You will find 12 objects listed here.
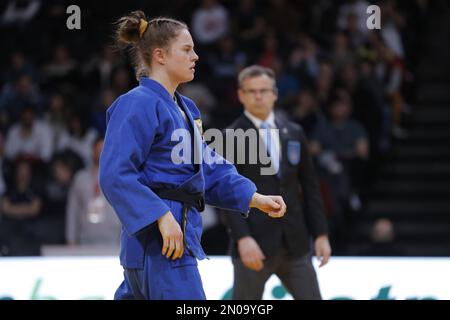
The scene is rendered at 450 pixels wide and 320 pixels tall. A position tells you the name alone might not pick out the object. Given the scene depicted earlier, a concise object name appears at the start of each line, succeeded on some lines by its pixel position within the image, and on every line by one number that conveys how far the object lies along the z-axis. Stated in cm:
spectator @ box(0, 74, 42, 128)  1225
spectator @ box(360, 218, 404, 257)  930
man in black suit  625
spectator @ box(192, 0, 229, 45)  1307
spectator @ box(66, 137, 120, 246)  953
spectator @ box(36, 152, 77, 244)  1100
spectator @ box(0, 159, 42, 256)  1001
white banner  740
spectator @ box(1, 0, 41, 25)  1340
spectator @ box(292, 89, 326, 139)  1138
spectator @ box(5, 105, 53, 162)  1163
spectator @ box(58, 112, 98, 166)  1135
